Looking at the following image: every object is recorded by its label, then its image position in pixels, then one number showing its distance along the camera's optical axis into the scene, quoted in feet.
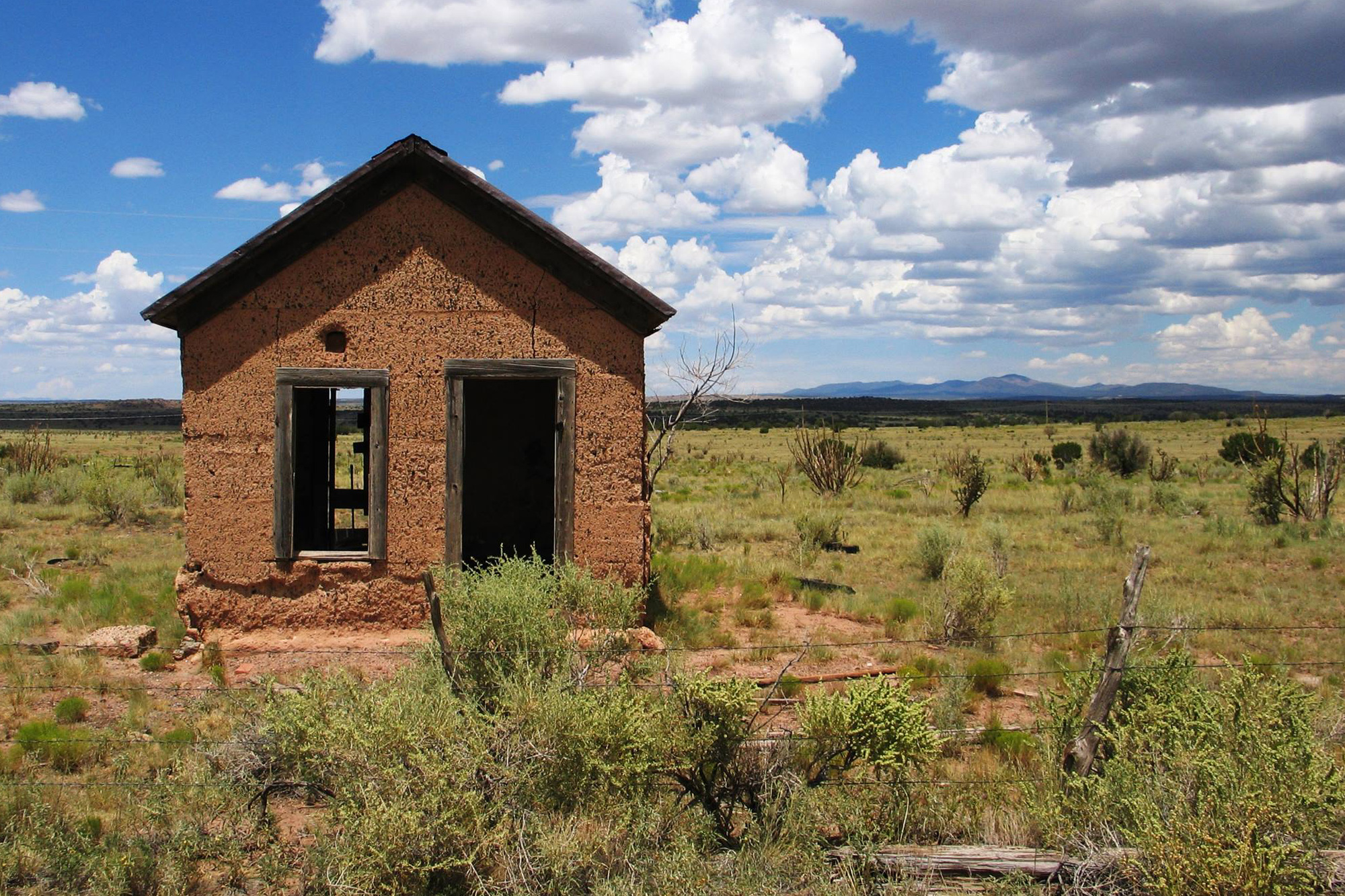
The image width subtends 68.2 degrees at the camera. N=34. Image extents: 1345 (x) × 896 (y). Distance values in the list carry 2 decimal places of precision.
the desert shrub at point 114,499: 56.24
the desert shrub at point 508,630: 17.65
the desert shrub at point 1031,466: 88.82
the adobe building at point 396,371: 27.78
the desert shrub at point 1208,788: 13.67
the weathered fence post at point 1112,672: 16.20
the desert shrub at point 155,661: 27.20
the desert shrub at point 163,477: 66.28
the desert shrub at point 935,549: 43.52
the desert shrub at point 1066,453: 104.99
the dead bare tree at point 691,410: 42.29
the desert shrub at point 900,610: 35.29
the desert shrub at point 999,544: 43.19
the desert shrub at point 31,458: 73.82
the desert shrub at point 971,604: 32.35
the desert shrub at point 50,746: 20.71
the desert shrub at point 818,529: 49.83
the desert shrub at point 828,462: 73.61
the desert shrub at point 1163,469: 85.05
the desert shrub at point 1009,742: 20.92
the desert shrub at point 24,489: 63.87
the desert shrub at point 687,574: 38.27
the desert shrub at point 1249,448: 64.59
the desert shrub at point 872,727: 15.94
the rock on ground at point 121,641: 28.45
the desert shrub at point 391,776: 13.97
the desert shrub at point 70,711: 23.52
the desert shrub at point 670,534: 50.85
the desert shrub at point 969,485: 63.41
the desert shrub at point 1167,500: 62.69
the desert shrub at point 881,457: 103.71
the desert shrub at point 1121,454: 93.40
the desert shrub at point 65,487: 64.44
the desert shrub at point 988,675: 27.22
